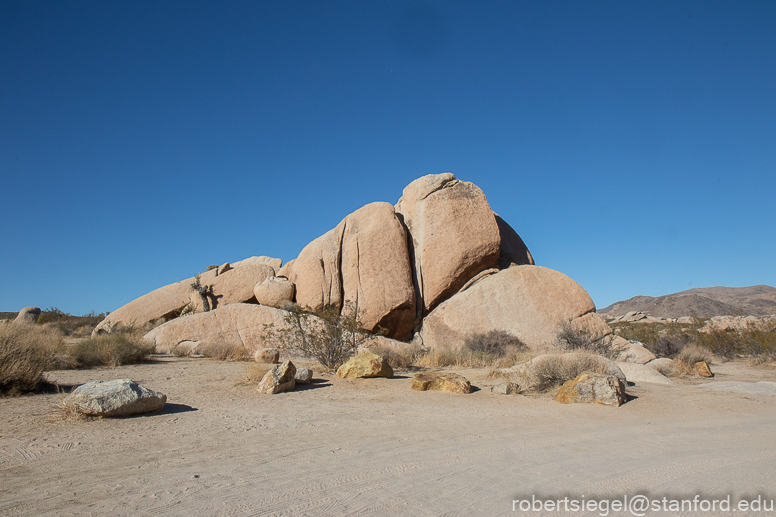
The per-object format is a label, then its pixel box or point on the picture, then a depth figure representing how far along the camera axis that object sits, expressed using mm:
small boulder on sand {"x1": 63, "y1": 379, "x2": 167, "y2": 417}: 6223
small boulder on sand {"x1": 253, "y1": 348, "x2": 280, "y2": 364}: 13828
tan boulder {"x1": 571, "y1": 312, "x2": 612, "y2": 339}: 16531
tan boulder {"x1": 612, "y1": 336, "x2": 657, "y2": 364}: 15234
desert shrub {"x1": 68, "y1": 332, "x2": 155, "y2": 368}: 12703
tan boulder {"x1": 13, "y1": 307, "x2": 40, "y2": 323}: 29086
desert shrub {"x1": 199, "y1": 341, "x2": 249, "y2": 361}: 15304
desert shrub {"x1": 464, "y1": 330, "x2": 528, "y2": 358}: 16197
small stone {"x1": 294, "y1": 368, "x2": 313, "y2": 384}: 9703
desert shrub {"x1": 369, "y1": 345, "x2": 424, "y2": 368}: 13827
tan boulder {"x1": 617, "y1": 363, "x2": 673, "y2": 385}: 11273
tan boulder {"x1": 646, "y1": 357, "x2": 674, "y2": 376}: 13232
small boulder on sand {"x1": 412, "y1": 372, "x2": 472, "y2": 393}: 9430
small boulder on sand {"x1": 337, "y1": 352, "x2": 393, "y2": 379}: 10672
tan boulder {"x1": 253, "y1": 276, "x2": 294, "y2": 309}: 20328
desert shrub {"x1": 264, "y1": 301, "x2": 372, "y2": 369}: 12586
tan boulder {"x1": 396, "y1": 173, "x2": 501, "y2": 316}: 19000
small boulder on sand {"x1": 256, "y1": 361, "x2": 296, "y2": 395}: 8789
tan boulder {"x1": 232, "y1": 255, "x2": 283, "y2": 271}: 23312
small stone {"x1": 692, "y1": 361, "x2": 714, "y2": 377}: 13180
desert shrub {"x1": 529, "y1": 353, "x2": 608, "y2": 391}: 9789
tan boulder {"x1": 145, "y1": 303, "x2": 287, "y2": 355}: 17938
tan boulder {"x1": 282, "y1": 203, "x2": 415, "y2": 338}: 18641
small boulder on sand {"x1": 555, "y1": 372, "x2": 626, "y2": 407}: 8195
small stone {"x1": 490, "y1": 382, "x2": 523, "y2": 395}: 9396
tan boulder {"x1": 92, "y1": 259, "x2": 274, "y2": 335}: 21078
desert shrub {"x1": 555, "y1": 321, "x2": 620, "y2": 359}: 14289
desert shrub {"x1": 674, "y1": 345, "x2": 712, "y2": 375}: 13652
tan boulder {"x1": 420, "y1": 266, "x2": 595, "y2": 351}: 17297
